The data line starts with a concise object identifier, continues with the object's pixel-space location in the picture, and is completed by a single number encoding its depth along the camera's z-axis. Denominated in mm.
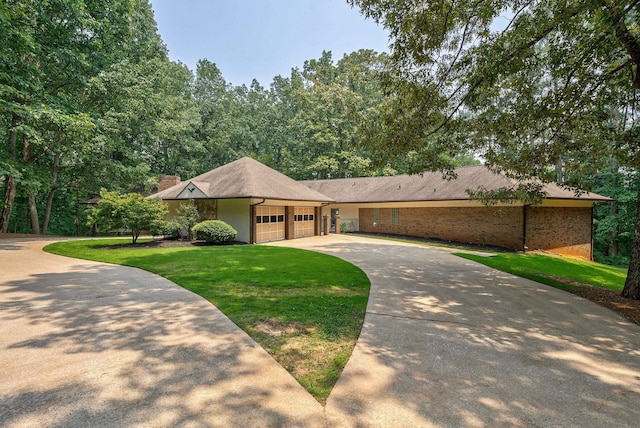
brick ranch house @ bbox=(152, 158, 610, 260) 17406
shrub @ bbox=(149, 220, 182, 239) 14883
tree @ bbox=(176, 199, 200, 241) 17078
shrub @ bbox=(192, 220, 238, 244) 15922
